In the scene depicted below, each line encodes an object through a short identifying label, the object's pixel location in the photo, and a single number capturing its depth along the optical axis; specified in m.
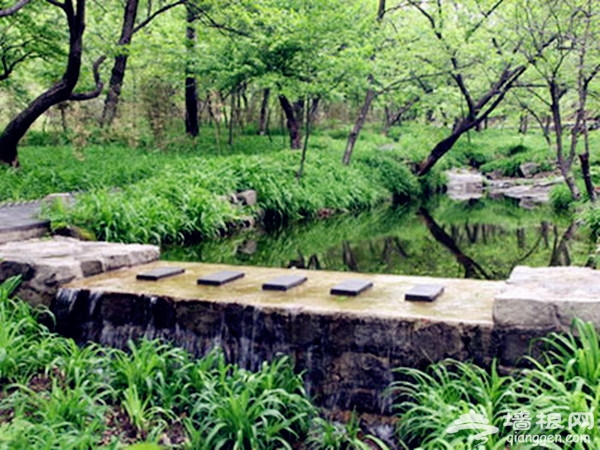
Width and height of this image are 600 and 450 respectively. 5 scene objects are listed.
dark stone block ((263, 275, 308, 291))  4.04
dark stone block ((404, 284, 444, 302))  3.59
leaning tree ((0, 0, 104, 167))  9.29
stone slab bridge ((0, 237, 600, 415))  3.13
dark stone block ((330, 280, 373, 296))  3.83
